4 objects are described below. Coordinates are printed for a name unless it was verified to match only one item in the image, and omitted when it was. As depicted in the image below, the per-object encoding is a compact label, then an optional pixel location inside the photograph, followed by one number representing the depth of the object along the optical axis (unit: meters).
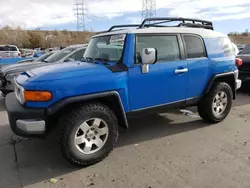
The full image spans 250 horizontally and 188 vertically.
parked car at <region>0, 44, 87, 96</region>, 5.26
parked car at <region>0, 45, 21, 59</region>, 15.01
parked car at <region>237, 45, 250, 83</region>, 6.19
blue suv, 2.59
